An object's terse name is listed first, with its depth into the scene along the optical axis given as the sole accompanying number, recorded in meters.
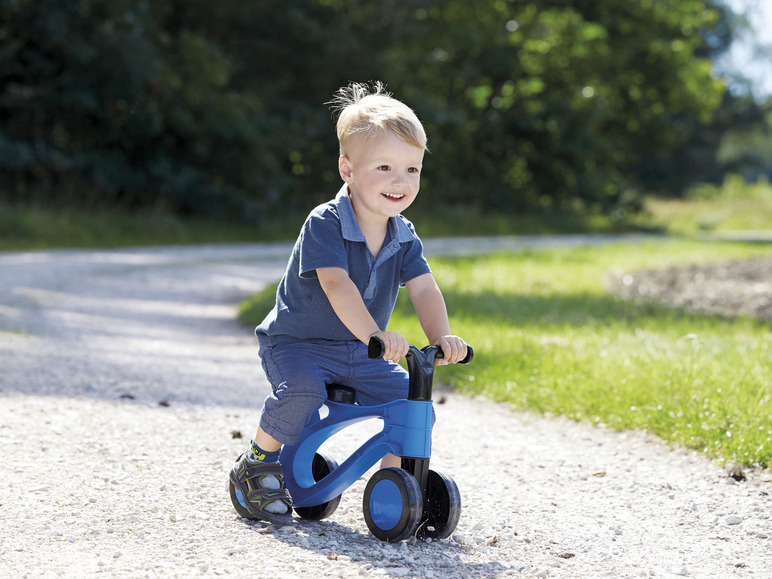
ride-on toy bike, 5.88
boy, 6.02
